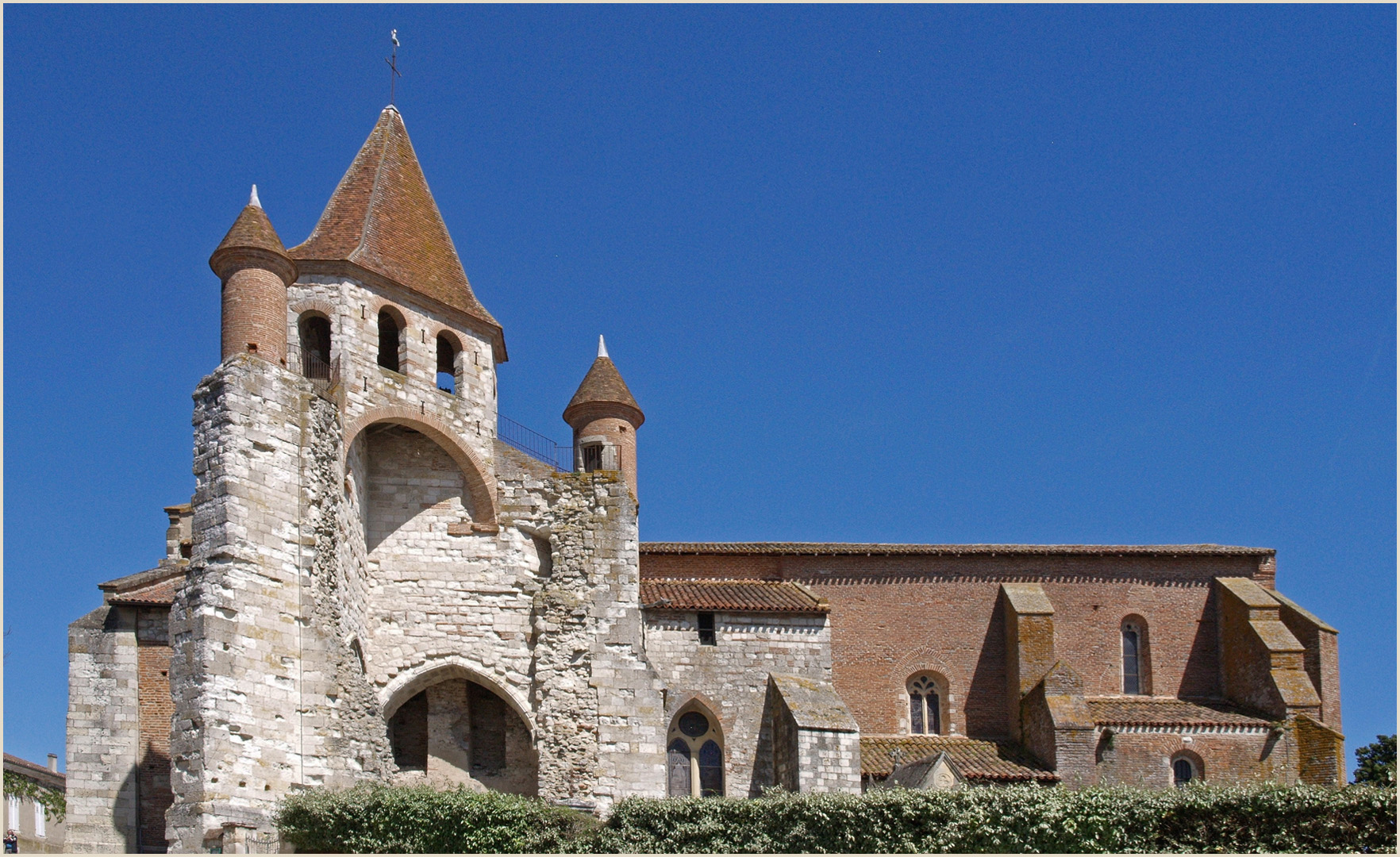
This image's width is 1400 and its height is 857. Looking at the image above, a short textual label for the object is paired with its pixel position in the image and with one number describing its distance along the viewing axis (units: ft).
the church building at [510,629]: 70.64
